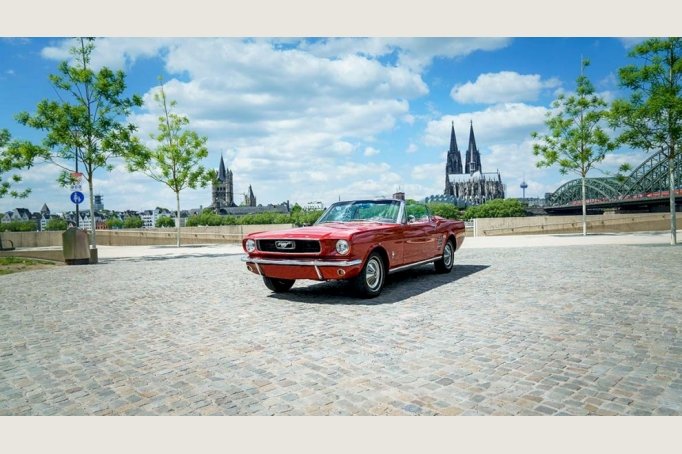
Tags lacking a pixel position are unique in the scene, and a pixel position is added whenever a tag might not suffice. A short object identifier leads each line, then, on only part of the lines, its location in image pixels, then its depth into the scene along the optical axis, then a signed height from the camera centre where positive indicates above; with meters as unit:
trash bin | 13.80 -0.51
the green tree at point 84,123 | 14.42 +3.77
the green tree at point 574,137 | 21.61 +3.60
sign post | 14.32 +1.60
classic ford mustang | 5.89 -0.42
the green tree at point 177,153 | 23.03 +4.00
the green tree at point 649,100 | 14.20 +3.41
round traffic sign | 14.29 +1.16
